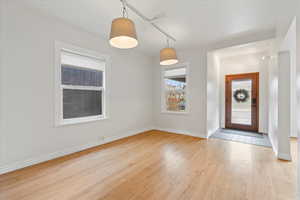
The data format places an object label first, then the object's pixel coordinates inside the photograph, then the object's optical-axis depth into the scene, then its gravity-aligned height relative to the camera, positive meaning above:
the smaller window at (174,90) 4.31 +0.32
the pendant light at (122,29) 1.57 +0.85
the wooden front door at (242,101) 4.53 -0.07
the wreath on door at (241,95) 4.68 +0.15
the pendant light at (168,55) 2.60 +0.88
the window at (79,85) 2.59 +0.31
